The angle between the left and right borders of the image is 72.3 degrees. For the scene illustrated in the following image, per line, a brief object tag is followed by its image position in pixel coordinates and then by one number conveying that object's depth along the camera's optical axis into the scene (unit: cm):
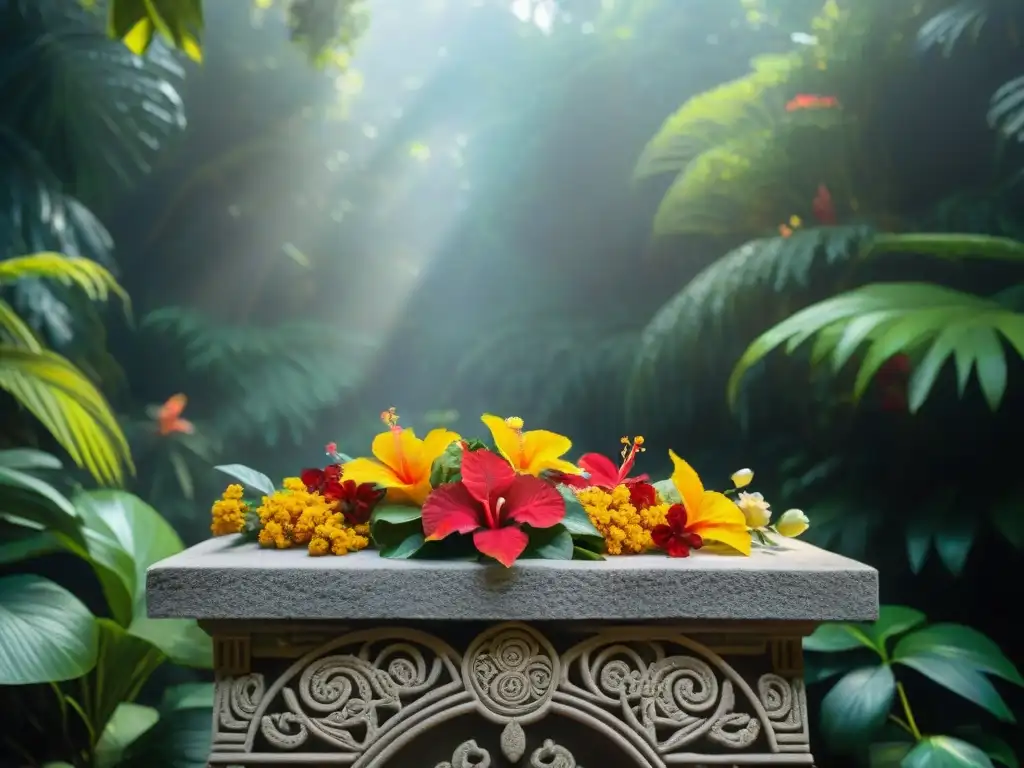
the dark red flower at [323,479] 71
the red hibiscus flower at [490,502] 59
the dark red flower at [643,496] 69
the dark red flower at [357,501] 69
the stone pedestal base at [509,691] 60
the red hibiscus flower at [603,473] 73
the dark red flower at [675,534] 64
